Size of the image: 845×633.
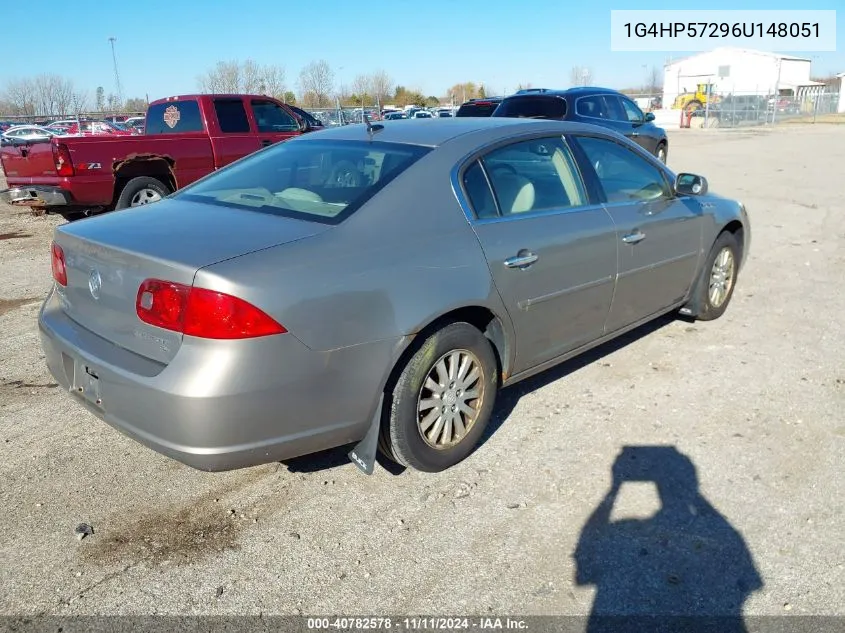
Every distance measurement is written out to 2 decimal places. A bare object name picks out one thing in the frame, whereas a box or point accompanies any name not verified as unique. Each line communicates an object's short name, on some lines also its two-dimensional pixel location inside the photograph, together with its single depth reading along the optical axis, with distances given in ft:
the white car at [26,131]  88.87
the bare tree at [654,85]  353.20
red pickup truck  28.76
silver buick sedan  8.55
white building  230.68
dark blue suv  41.27
